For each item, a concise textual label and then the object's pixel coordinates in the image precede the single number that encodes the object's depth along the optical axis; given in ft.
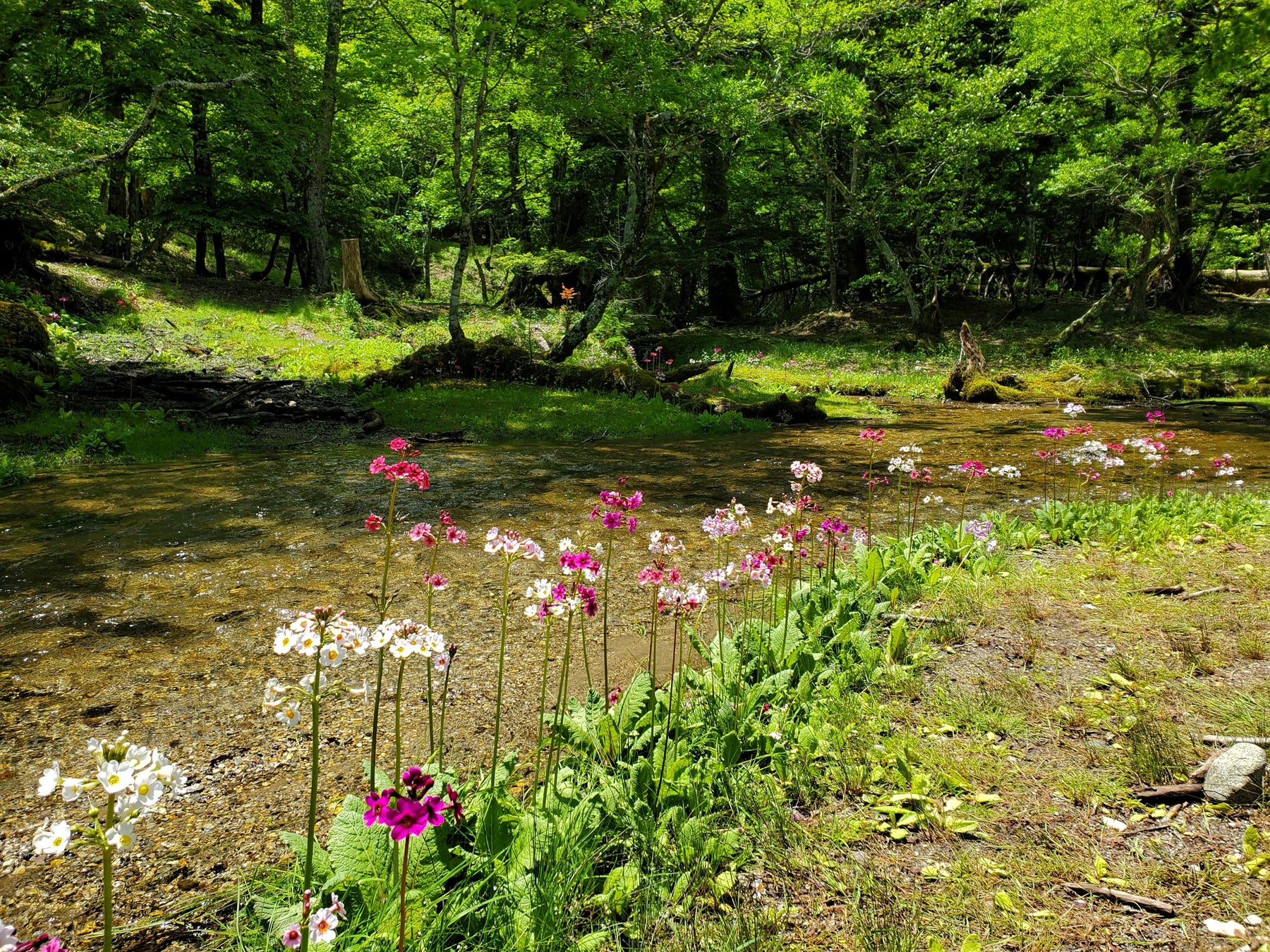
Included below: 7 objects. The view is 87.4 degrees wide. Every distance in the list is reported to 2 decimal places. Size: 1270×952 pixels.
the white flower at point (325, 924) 5.06
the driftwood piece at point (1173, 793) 8.35
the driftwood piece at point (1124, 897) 6.88
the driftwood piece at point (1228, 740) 8.84
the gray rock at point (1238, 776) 8.06
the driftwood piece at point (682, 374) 59.58
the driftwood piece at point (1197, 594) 14.52
